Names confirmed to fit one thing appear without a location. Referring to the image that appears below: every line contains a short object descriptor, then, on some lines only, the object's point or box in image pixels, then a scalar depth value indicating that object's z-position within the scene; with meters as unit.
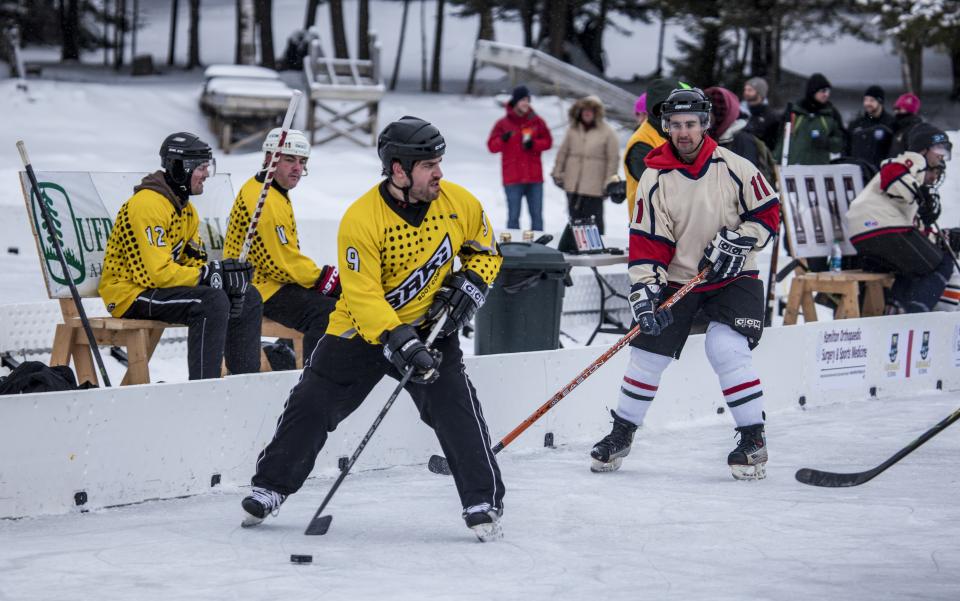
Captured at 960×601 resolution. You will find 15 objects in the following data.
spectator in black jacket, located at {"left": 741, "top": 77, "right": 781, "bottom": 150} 21.32
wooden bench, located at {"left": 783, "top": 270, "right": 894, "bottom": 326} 16.87
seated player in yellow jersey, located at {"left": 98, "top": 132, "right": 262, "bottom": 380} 12.02
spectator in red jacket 22.42
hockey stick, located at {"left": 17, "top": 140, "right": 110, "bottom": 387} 11.62
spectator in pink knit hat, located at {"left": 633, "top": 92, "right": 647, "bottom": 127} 15.92
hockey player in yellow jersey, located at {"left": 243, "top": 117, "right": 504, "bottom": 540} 8.88
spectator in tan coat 20.75
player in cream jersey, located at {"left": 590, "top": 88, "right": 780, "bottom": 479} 10.86
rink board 9.54
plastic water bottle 17.69
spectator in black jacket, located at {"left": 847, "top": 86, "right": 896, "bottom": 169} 21.97
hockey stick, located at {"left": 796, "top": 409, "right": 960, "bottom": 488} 9.92
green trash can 14.48
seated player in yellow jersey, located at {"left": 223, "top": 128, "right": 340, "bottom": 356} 12.87
